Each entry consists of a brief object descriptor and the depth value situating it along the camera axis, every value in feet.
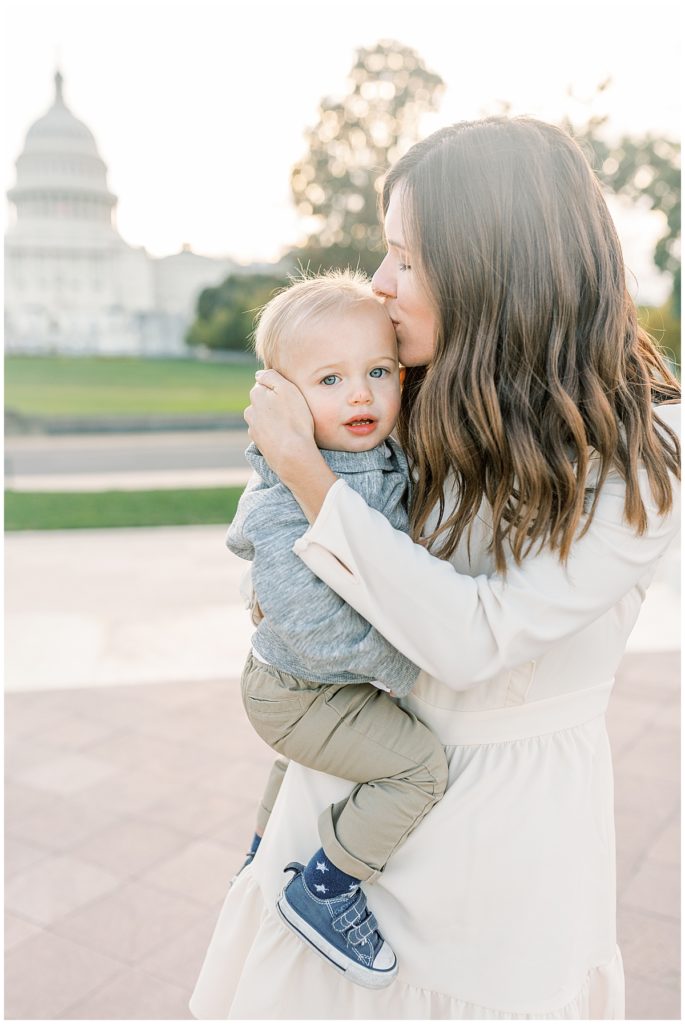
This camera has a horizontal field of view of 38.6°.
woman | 4.26
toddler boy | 4.72
